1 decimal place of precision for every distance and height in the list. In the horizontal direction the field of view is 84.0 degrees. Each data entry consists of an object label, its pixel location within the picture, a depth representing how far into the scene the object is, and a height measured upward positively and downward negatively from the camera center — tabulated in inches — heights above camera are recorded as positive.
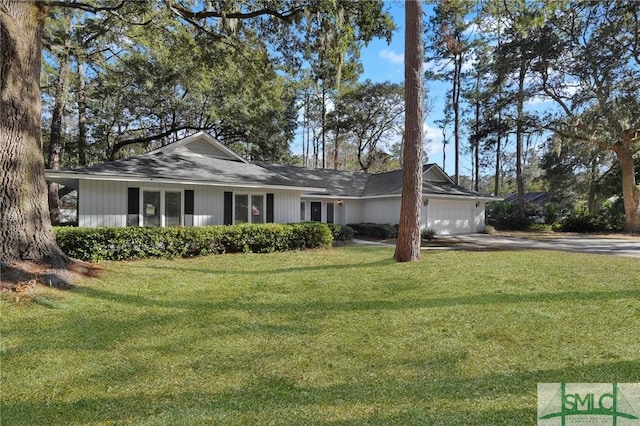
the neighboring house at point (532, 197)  1615.4 +105.5
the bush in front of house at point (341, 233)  597.6 -24.5
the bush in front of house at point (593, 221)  912.3 -5.1
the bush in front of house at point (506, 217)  983.0 +5.4
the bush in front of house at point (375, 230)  731.4 -25.0
